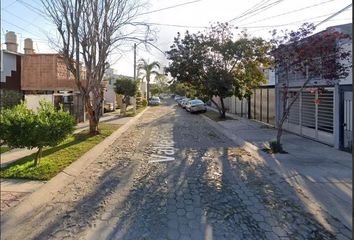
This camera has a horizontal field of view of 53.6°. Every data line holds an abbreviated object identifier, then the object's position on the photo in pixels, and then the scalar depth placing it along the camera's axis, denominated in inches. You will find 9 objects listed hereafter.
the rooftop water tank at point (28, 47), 1131.9
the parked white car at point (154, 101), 2368.8
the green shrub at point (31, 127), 287.1
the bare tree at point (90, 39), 560.7
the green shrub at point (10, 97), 464.0
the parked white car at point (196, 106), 1433.3
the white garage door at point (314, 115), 525.0
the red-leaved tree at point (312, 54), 408.8
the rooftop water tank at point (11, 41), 694.8
